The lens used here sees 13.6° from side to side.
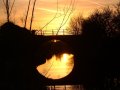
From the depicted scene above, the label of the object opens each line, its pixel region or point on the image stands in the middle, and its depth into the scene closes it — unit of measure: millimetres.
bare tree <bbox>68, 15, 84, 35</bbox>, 88138
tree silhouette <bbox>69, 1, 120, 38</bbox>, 67881
